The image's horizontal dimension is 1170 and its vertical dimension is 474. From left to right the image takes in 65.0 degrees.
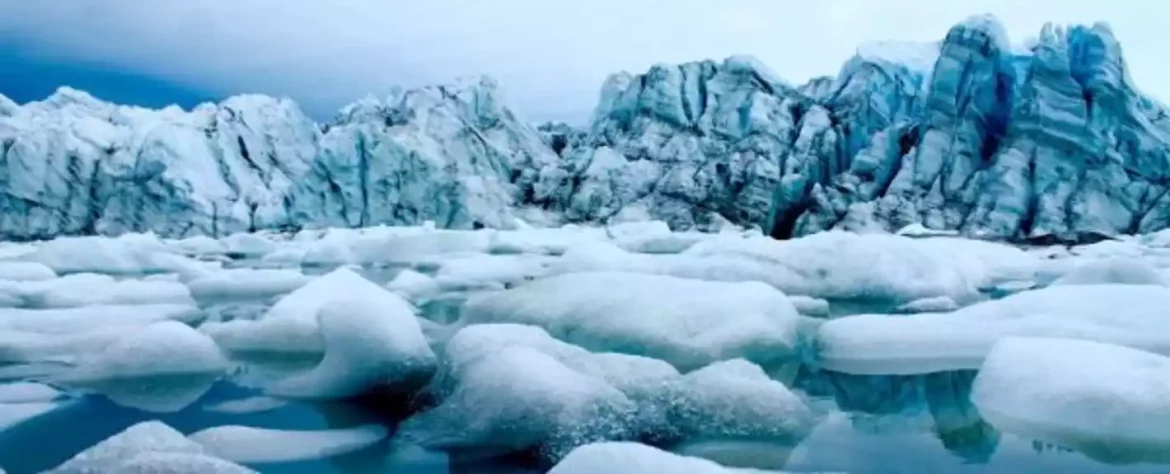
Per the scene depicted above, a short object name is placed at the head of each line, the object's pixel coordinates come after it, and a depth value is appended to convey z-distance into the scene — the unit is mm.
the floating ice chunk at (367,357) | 4109
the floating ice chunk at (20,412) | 3664
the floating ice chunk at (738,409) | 3254
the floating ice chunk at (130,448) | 2629
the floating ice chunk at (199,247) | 21891
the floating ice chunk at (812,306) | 7367
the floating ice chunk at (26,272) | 12008
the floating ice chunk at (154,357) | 4605
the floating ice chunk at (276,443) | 3094
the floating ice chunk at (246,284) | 10056
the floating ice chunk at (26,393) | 4117
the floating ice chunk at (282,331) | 5520
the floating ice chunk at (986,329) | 4871
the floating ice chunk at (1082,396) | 3244
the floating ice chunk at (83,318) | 6344
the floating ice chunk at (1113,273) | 7511
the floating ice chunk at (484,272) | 10750
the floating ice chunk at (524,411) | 3080
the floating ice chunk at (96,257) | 15508
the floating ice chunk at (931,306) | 7473
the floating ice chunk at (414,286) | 9336
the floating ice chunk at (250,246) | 21359
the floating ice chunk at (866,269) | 8539
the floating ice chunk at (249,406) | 3898
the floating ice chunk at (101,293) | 8672
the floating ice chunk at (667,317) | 4875
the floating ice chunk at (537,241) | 20375
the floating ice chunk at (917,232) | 22188
